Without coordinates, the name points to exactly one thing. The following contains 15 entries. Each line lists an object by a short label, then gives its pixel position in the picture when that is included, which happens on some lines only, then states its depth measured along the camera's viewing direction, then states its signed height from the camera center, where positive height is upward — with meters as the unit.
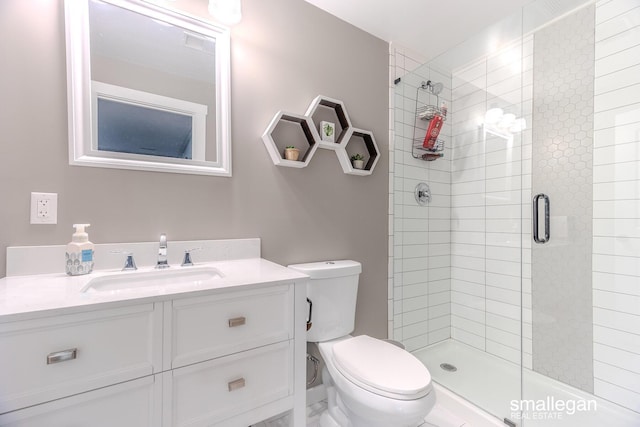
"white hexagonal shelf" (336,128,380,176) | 1.72 +0.37
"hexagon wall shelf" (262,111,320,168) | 1.46 +0.39
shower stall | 1.53 -0.04
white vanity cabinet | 0.68 -0.43
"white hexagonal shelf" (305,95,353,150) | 1.63 +0.55
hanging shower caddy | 2.07 +0.67
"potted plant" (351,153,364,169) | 1.76 +0.30
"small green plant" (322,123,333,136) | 1.63 +0.46
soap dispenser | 1.01 -0.15
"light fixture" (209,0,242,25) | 1.29 +0.91
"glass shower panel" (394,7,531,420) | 1.91 -0.05
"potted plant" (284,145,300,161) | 1.49 +0.30
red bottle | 2.01 +0.55
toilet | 1.05 -0.65
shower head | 2.09 +0.91
